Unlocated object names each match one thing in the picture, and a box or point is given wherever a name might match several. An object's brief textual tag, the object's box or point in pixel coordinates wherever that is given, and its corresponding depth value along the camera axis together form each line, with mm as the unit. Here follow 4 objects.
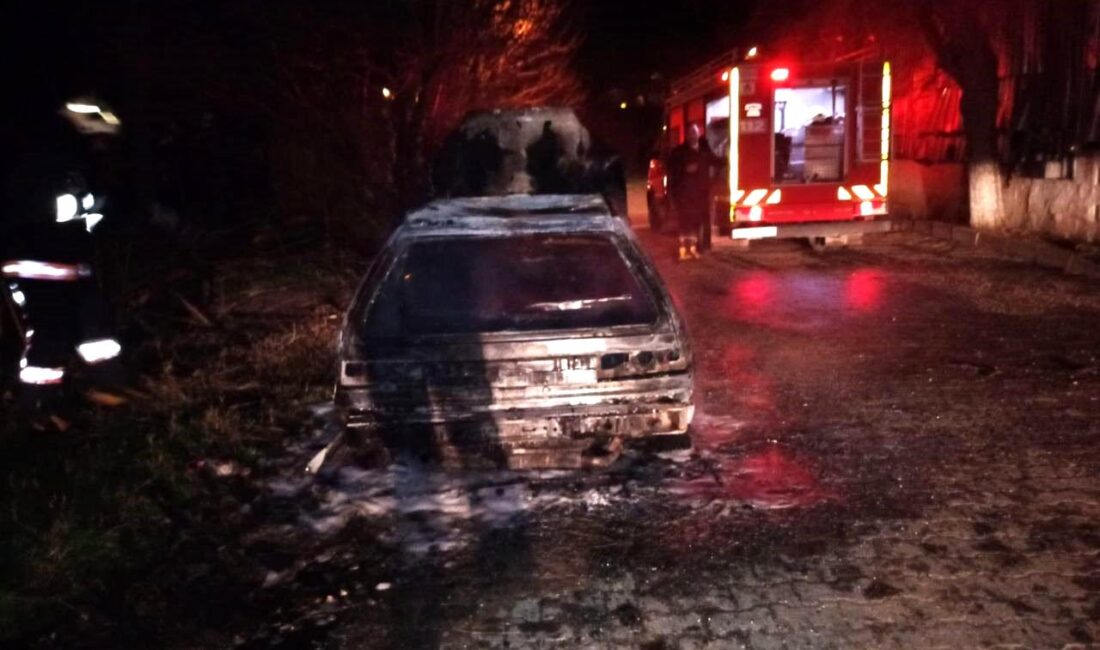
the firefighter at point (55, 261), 6957
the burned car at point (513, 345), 5676
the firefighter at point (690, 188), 15299
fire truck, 15070
